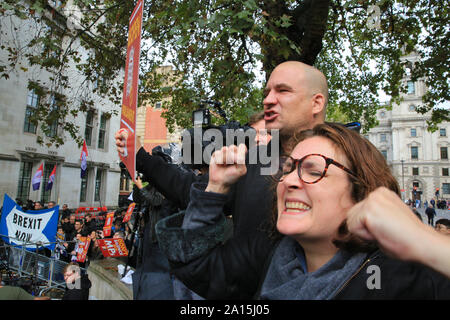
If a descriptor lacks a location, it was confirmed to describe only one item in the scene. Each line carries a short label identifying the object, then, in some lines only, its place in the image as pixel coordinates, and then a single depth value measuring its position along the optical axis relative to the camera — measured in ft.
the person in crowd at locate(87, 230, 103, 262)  25.59
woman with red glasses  3.64
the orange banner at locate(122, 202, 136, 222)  25.05
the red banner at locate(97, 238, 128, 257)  17.17
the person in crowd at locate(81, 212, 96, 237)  32.58
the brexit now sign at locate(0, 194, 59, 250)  21.88
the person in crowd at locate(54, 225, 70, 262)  26.23
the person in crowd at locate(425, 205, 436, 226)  68.10
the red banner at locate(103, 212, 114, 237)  27.04
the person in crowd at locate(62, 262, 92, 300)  14.93
